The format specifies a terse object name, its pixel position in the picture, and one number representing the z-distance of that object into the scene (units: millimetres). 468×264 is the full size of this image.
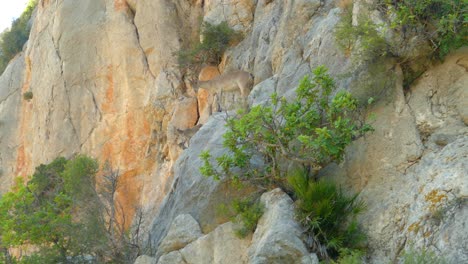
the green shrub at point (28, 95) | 30294
